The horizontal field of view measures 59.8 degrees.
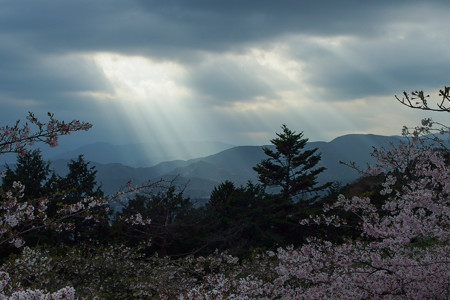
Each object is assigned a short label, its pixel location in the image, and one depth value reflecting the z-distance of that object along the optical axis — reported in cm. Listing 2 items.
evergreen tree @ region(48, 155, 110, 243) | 2262
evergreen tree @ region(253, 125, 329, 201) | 3321
